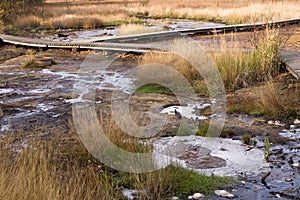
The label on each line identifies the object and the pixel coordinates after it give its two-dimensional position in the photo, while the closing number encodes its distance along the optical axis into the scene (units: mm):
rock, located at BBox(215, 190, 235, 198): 4230
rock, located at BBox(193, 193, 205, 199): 4211
